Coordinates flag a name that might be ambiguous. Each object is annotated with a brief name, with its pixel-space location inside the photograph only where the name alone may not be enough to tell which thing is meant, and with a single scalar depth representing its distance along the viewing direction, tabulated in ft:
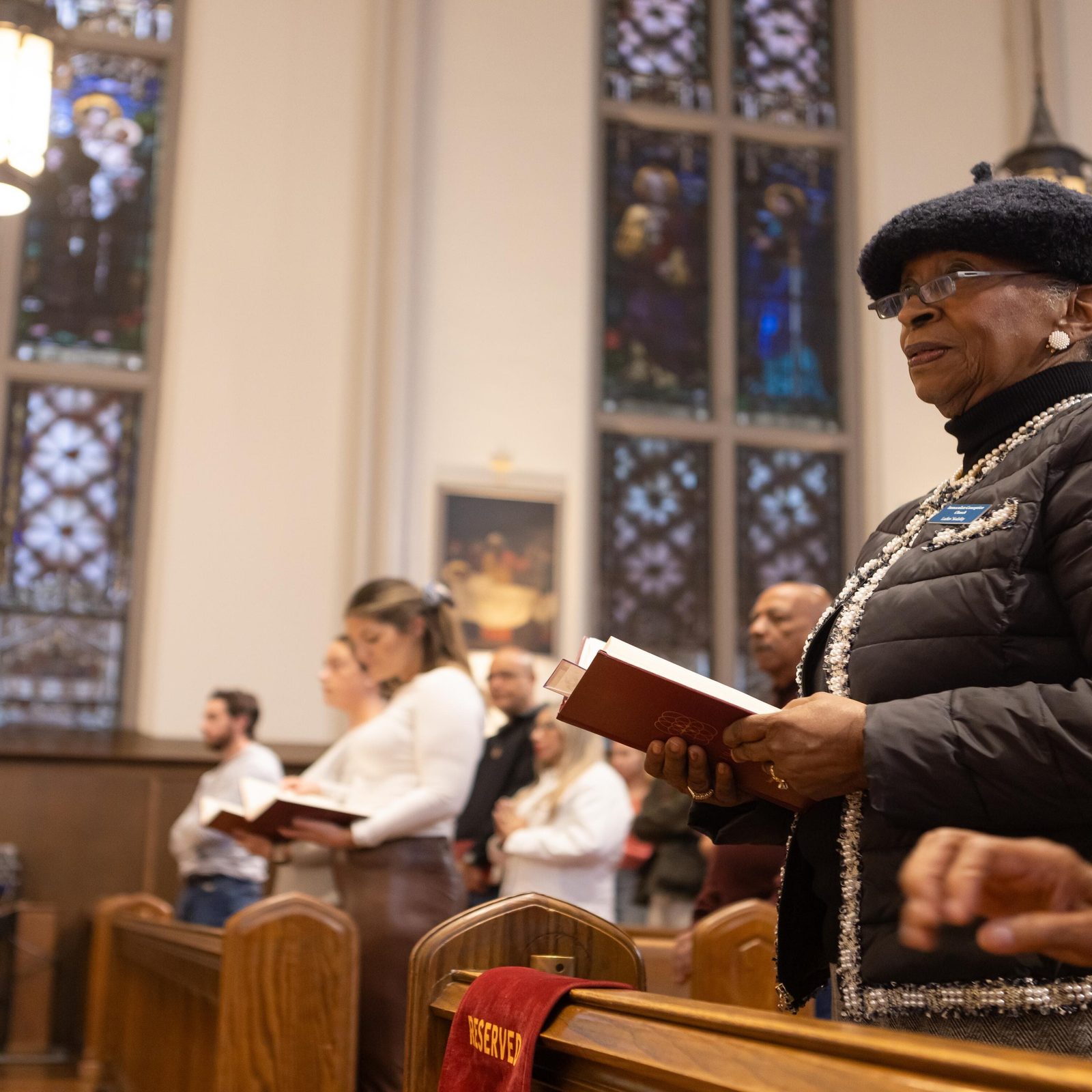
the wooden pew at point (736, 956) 10.52
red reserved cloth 4.92
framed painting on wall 26.99
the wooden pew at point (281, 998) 9.12
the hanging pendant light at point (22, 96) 14.58
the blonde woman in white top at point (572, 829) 13.88
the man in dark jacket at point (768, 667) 12.08
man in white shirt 18.07
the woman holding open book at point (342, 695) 12.69
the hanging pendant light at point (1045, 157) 21.62
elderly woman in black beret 4.75
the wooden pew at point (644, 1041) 3.01
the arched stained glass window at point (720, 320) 29.73
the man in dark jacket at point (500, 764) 16.81
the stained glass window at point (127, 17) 29.09
